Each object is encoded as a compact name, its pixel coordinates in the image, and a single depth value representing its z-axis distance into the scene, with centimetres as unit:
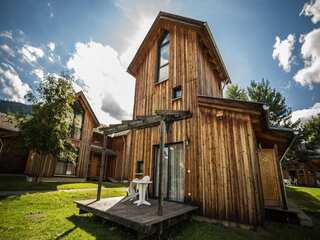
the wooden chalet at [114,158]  1636
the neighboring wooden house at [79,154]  1203
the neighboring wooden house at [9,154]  1287
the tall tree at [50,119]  952
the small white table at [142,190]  491
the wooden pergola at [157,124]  409
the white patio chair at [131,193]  557
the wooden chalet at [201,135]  441
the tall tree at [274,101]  2144
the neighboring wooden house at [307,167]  1901
